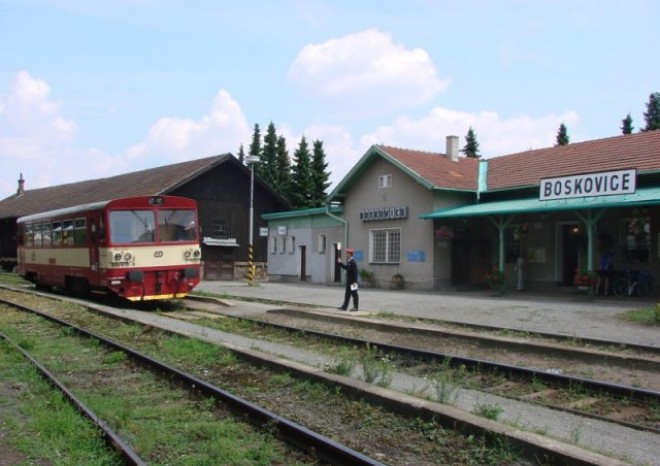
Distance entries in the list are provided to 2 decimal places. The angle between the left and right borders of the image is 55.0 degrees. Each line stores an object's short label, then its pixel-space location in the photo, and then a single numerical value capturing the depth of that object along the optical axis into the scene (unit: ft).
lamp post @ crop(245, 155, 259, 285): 90.68
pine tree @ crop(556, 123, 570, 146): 198.59
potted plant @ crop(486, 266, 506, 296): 70.90
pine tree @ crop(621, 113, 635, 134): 190.94
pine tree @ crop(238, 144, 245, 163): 263.49
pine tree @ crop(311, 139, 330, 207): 193.57
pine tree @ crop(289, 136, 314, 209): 190.70
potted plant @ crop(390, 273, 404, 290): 84.64
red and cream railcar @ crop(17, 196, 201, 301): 55.31
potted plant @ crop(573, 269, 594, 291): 65.51
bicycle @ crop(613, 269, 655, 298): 63.98
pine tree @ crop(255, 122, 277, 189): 231.71
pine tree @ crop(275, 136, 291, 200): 221.46
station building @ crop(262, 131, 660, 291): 65.00
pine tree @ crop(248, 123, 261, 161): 264.64
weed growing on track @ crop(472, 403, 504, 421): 19.73
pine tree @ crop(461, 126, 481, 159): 210.12
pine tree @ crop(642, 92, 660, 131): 183.97
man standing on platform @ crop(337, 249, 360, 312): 54.08
